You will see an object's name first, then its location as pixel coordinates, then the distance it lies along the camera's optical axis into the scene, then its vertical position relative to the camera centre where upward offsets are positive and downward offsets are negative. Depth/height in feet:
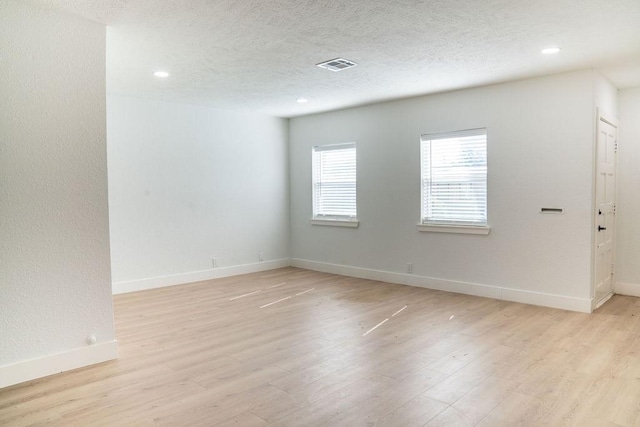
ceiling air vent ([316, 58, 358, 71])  14.30 +4.39
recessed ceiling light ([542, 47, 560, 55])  13.07 +4.32
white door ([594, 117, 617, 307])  15.81 -0.67
